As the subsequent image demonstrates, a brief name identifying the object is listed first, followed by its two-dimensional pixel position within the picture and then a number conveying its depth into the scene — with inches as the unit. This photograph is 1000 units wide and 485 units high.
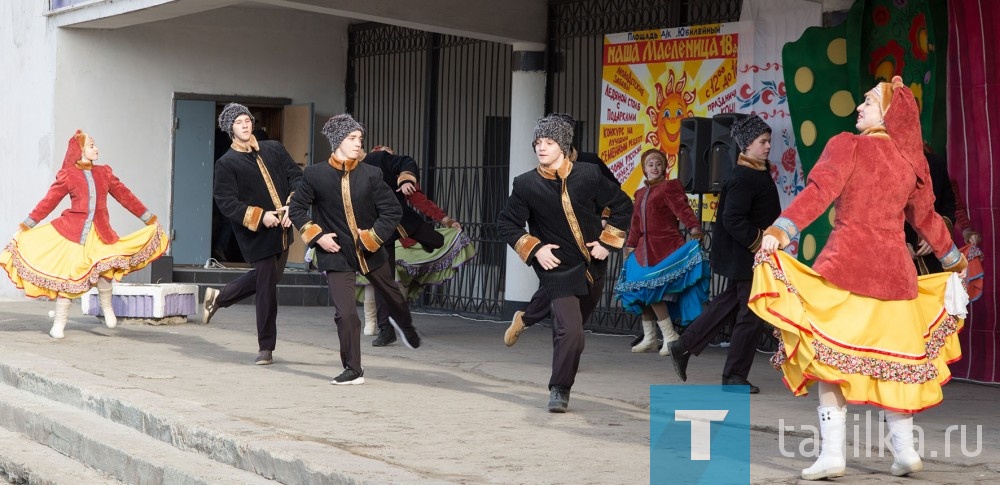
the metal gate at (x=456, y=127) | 619.8
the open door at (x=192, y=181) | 671.1
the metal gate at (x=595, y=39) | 504.1
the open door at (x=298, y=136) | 689.0
